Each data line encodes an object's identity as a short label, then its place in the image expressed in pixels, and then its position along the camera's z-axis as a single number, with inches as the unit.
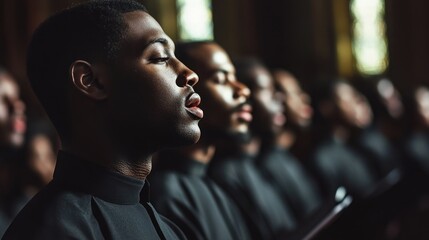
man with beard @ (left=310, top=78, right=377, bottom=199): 283.6
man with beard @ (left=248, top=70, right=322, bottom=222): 233.3
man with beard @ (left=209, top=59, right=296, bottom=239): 188.7
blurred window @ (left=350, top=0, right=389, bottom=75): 420.8
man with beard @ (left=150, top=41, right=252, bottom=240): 128.8
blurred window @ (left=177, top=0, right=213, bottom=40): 400.5
